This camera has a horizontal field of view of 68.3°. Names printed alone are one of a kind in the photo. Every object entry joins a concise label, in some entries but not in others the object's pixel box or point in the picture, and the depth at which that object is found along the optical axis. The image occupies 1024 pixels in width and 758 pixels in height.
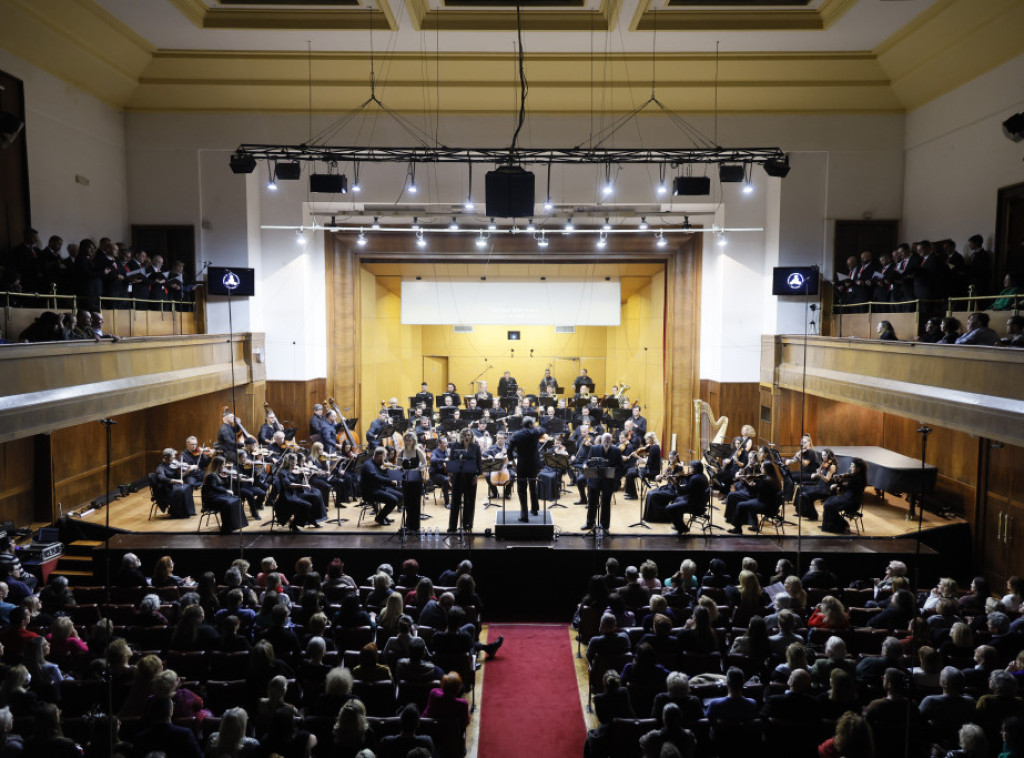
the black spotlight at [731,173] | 11.99
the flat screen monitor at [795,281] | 14.02
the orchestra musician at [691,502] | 9.64
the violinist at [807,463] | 10.88
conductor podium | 9.37
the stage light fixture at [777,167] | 12.01
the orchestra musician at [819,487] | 10.59
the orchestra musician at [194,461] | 11.20
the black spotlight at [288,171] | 11.91
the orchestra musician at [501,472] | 10.79
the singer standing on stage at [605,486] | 9.95
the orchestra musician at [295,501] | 9.98
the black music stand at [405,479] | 9.41
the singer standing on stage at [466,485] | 9.80
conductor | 10.09
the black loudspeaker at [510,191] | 9.98
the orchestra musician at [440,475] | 11.63
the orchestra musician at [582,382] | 16.72
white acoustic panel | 16.45
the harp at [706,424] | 14.88
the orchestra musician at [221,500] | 9.70
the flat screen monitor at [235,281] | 14.17
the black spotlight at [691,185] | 12.15
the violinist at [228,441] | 12.03
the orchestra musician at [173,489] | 10.83
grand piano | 10.86
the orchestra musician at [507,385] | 17.03
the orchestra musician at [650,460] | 11.41
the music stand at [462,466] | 9.69
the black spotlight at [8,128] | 8.98
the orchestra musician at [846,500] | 10.09
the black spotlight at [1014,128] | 9.04
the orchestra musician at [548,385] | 16.95
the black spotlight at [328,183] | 12.27
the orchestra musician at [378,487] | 10.28
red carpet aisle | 6.11
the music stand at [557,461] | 9.77
